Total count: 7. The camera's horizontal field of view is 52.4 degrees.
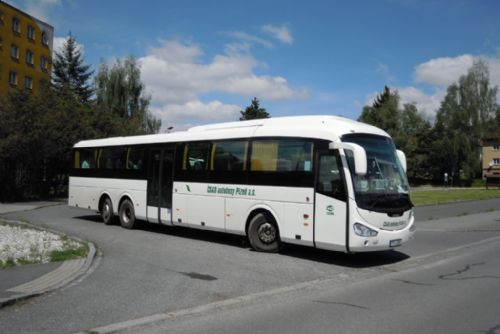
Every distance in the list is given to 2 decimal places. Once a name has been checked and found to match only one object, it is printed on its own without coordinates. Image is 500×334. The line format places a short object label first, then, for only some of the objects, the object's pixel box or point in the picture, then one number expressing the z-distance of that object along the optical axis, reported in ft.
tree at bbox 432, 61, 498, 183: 248.73
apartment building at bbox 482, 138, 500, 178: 295.11
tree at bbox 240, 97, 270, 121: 243.60
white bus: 32.89
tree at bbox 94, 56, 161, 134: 173.88
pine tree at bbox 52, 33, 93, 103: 191.52
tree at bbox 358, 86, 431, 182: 236.43
